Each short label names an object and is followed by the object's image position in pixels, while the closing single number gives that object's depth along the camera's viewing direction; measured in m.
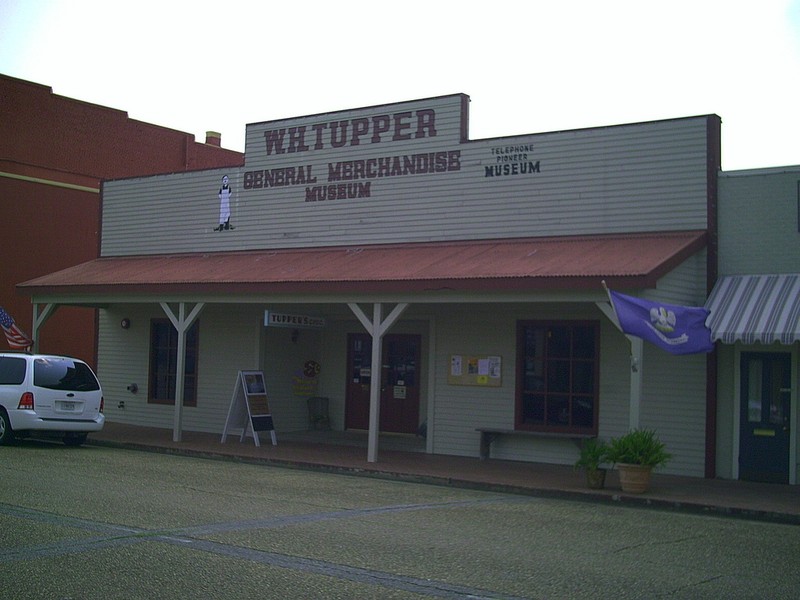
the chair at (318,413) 20.22
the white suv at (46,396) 16.00
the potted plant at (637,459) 12.47
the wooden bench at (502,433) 15.38
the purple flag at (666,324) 12.13
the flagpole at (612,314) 12.36
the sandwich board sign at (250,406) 17.53
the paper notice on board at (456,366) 16.97
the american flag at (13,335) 20.91
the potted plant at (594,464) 12.90
